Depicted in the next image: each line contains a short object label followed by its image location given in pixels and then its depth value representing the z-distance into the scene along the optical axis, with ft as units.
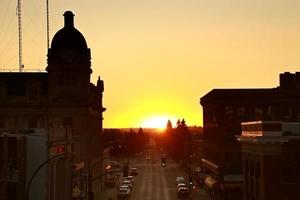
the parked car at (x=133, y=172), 433.81
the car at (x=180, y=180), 344.53
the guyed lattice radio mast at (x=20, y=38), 296.14
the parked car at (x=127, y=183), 330.65
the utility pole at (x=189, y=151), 267.18
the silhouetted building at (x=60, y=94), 272.10
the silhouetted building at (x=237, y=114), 264.93
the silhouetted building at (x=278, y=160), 164.76
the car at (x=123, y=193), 281.13
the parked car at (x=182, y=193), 290.56
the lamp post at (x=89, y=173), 172.41
